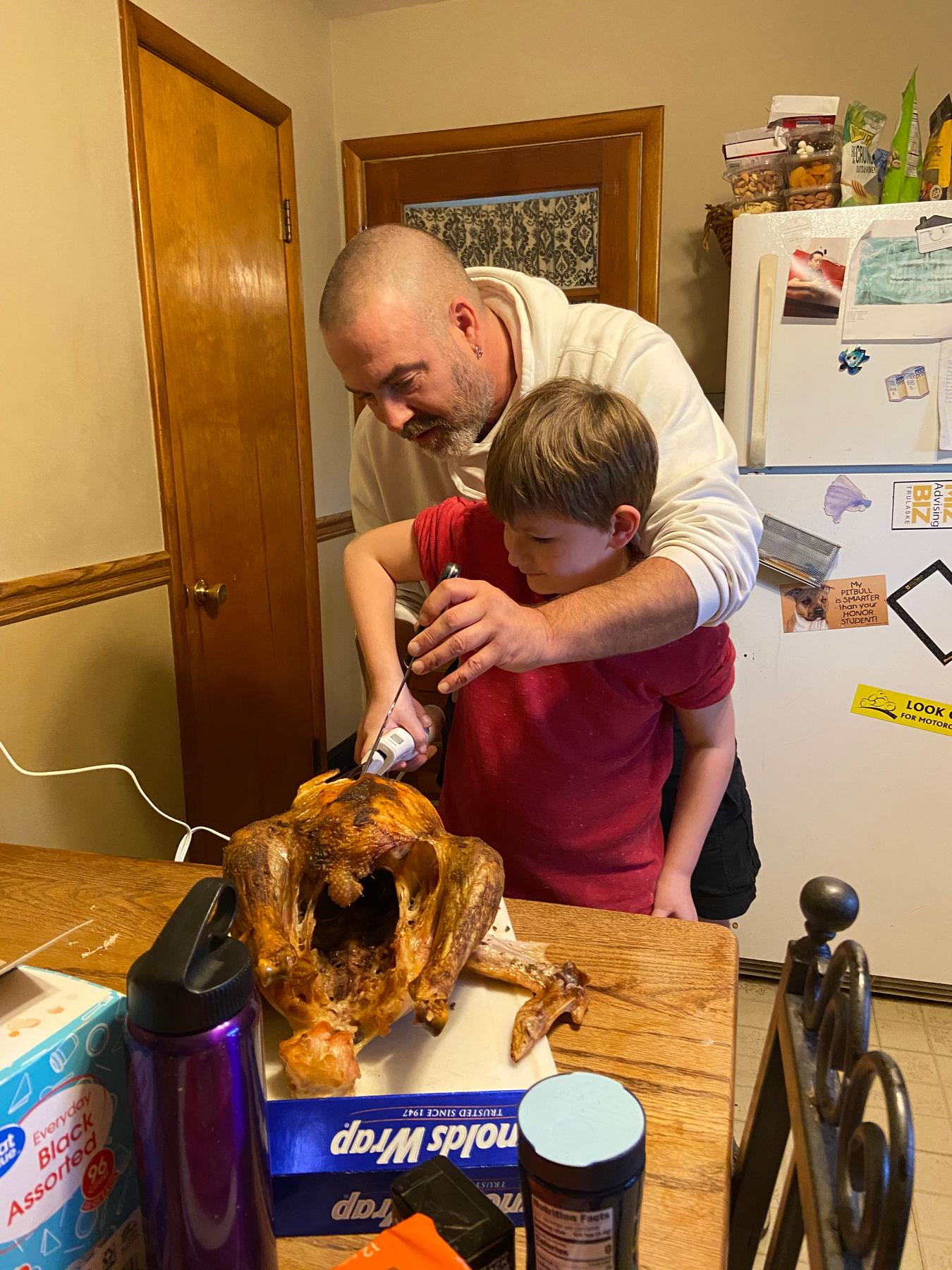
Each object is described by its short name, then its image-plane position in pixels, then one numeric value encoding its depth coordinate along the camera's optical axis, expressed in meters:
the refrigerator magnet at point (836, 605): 2.00
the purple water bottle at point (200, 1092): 0.46
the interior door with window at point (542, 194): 2.62
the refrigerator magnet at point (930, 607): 1.96
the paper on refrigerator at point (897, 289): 1.84
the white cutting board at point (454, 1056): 0.69
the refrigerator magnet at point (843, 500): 1.96
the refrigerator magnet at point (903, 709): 2.02
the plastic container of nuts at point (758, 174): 2.00
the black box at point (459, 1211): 0.45
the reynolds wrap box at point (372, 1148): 0.59
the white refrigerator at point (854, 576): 1.87
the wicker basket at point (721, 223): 2.19
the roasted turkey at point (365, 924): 0.69
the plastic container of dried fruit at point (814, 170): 1.95
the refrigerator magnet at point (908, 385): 1.88
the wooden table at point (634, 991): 0.59
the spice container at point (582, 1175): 0.41
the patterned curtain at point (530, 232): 2.71
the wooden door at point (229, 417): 2.04
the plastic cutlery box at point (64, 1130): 0.46
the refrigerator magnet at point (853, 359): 1.89
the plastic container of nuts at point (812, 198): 1.93
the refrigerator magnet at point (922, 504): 1.92
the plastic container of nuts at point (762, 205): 1.99
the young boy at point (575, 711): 1.02
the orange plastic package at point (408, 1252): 0.43
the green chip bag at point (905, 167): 1.90
